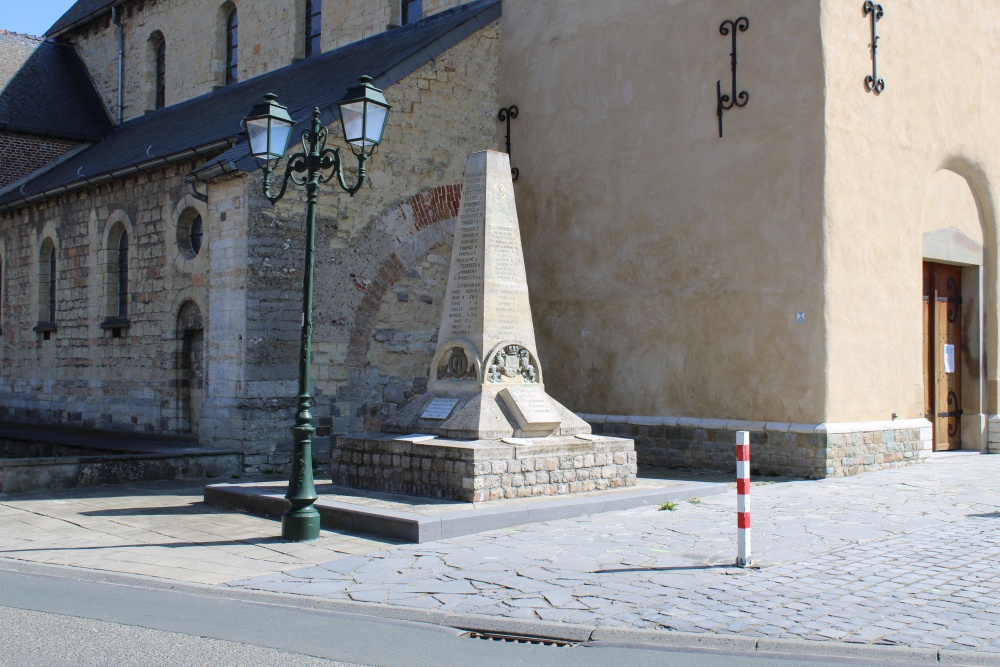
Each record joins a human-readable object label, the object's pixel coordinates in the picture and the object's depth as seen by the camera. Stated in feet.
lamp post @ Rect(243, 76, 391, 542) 27.48
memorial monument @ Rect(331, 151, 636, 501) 32.09
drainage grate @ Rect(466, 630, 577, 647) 17.71
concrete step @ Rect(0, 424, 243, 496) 38.37
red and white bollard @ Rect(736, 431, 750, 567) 22.94
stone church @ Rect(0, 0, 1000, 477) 41.70
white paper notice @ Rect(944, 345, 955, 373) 48.98
